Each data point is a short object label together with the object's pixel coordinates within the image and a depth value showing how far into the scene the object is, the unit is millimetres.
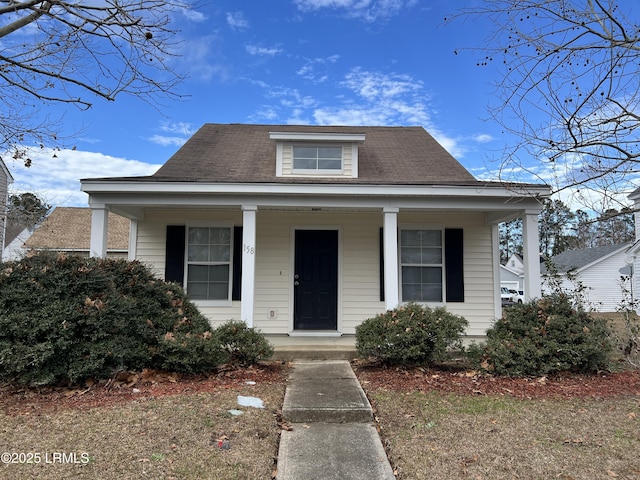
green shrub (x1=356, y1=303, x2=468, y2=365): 5172
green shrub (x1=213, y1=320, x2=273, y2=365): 5238
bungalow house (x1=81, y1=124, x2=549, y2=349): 7828
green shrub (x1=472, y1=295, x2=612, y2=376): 4965
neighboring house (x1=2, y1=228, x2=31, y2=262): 22394
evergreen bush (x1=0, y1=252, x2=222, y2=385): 4066
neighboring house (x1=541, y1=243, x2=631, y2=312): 21484
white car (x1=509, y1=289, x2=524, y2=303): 26394
